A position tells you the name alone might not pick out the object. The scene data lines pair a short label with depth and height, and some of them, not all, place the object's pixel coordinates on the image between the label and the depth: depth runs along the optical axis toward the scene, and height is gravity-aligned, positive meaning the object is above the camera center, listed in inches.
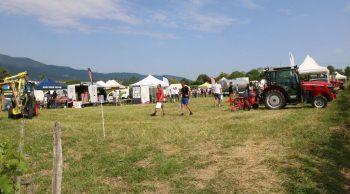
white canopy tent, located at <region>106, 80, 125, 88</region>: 1592.0 +58.0
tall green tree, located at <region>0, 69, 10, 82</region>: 3374.0 +268.6
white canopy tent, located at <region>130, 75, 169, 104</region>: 1455.0 +28.0
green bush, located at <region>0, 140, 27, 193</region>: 139.1 -20.3
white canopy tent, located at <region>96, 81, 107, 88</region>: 1513.0 +56.6
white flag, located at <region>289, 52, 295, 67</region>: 765.1 +53.3
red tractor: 695.1 +0.0
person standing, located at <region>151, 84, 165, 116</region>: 716.2 +1.7
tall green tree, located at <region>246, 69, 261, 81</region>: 4129.4 +191.8
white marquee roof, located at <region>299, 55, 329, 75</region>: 1262.3 +67.2
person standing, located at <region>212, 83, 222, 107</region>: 901.8 +5.6
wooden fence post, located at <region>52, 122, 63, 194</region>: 200.4 -30.3
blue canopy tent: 1349.7 +54.8
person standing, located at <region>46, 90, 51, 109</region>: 1310.3 +0.9
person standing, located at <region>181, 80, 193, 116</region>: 713.6 -0.1
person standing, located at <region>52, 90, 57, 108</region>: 1297.2 +6.5
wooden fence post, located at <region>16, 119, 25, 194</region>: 172.2 -20.3
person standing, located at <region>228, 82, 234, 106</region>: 894.7 +3.8
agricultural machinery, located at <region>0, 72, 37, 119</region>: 733.9 +11.7
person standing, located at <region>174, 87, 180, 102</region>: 1524.1 +1.2
